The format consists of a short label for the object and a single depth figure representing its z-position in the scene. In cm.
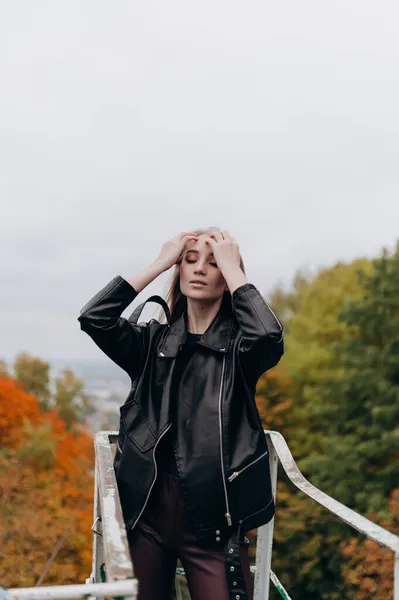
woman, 225
